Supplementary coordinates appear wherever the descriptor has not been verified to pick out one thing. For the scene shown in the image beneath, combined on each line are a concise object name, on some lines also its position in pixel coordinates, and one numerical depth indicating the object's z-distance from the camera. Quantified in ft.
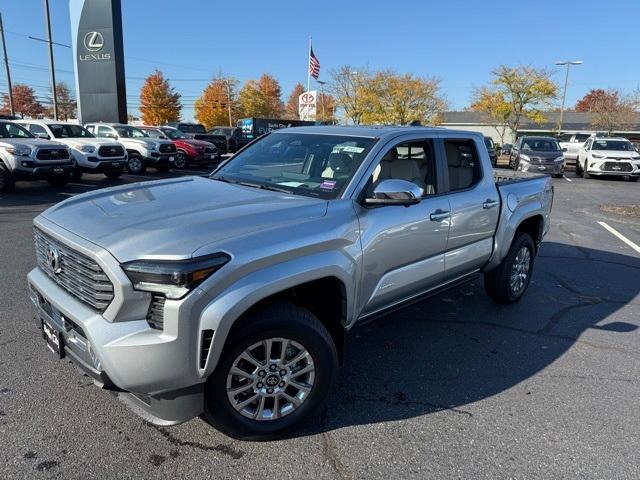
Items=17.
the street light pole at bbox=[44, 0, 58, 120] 85.30
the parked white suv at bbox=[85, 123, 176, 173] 56.08
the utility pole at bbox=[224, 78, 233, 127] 215.72
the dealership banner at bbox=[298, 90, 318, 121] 94.63
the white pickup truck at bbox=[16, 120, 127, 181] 46.14
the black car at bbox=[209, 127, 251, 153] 92.95
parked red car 64.13
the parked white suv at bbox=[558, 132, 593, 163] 83.66
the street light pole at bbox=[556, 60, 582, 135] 118.93
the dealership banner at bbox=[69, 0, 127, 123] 76.13
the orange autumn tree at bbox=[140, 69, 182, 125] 200.75
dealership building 198.70
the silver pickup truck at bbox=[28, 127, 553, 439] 7.51
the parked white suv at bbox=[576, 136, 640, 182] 64.23
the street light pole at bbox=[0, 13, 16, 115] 108.77
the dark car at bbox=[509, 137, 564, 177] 65.26
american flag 105.29
